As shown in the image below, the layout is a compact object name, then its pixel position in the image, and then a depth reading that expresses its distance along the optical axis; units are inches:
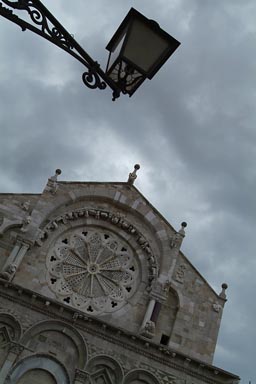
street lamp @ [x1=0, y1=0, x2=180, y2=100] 159.0
